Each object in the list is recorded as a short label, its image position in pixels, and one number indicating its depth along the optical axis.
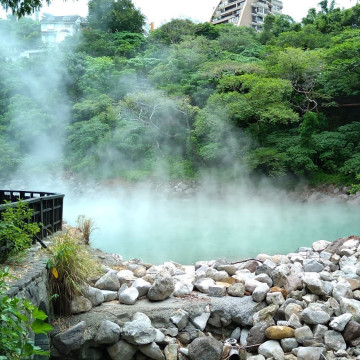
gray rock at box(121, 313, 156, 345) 3.59
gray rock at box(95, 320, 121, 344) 3.62
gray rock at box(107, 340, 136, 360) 3.64
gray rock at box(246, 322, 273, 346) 3.89
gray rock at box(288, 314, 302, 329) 3.86
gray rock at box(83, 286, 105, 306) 4.02
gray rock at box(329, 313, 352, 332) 3.74
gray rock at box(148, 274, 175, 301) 4.23
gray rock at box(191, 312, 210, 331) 4.01
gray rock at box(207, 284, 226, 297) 4.45
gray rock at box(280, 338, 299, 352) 3.73
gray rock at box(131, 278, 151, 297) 4.32
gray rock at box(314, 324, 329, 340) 3.76
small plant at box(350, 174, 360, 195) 9.38
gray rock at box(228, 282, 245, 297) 4.42
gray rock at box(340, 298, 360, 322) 3.85
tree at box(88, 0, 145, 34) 27.00
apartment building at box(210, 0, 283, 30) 38.66
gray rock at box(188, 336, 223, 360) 3.64
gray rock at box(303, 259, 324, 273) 5.10
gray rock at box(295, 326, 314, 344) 3.75
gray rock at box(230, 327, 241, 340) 4.10
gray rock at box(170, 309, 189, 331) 3.95
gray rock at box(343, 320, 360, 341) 3.71
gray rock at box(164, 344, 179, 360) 3.67
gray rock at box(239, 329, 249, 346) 4.00
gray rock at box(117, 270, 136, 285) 4.59
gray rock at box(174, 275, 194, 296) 4.44
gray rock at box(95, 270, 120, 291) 4.32
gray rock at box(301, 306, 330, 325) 3.84
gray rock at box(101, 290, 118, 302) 4.21
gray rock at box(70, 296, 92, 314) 3.85
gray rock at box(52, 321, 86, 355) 3.54
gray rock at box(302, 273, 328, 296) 4.21
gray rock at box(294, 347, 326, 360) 3.52
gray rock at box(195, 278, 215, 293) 4.56
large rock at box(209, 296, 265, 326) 4.14
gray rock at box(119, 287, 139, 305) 4.13
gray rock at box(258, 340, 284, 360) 3.62
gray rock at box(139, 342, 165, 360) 3.63
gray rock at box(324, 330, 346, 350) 3.66
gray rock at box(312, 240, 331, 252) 6.65
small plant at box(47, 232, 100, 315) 3.84
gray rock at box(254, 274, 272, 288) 4.61
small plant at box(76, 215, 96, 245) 6.45
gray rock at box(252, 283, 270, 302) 4.28
